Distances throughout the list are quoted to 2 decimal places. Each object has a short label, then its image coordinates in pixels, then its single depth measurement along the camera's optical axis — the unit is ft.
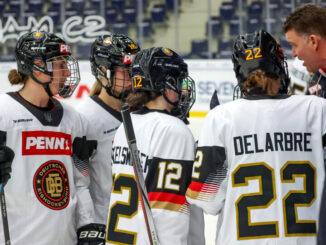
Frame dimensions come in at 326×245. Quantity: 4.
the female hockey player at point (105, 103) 22.96
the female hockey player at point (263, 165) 19.51
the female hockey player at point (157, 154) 20.15
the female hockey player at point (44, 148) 21.28
